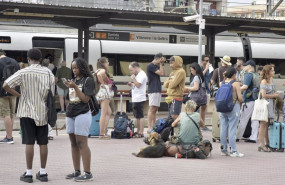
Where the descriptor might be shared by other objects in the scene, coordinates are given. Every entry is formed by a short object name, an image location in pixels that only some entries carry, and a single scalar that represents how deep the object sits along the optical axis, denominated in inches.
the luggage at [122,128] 541.6
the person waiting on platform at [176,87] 505.7
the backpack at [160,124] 461.4
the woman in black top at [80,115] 331.0
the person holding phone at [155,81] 547.2
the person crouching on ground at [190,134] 429.1
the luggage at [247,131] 546.0
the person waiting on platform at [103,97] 522.0
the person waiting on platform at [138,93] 551.5
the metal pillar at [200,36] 868.4
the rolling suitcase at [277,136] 474.6
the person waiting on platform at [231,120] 448.1
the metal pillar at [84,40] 800.3
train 887.1
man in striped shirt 330.3
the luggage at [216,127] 526.9
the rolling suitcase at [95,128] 546.0
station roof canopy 705.6
